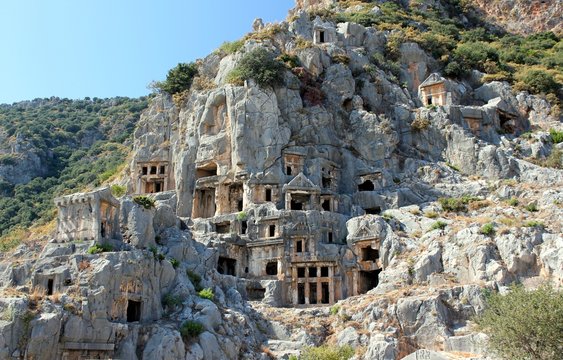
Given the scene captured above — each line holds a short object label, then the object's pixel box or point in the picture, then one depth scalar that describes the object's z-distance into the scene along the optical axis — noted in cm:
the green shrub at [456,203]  4731
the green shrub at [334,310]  4005
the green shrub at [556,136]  5522
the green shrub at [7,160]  9081
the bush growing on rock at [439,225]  4414
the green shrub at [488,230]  4100
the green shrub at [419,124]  5691
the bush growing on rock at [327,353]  3216
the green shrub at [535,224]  3991
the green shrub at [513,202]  4504
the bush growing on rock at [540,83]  6275
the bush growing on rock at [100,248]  3561
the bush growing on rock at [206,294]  3828
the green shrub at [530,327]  2611
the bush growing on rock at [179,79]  6303
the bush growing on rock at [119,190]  5787
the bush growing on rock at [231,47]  6203
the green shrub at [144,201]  4092
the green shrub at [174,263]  3955
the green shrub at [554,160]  5178
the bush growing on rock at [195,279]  3984
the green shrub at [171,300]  3694
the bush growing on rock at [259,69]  5581
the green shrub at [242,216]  4938
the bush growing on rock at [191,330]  3447
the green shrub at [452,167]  5397
